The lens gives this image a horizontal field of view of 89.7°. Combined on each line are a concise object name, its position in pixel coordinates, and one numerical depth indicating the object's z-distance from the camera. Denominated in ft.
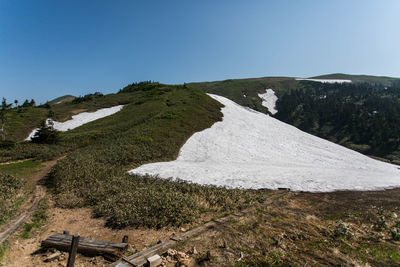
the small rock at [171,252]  22.12
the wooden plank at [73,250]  18.97
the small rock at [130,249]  24.30
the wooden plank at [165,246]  20.72
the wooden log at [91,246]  23.22
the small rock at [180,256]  21.56
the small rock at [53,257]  22.74
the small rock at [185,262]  20.85
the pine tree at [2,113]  98.30
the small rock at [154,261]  20.16
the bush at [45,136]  87.98
